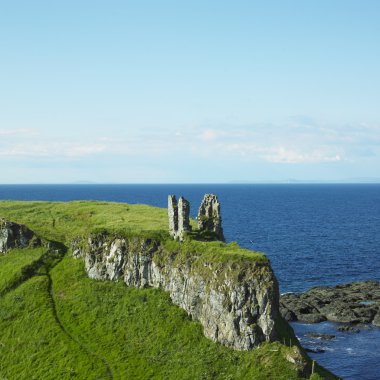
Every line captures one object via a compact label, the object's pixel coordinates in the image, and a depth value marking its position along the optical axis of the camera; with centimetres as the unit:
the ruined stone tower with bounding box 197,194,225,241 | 7362
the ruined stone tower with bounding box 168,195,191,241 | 7006
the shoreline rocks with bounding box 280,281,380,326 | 9369
